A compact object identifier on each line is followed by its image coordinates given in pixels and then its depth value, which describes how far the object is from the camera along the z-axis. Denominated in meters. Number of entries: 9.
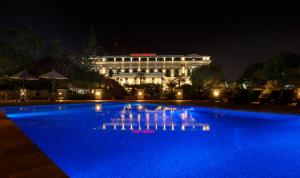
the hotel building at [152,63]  69.43
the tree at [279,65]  20.62
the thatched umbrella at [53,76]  13.66
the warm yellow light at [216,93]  13.68
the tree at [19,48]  15.67
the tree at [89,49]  27.74
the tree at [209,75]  31.90
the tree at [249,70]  37.40
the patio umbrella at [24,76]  12.68
